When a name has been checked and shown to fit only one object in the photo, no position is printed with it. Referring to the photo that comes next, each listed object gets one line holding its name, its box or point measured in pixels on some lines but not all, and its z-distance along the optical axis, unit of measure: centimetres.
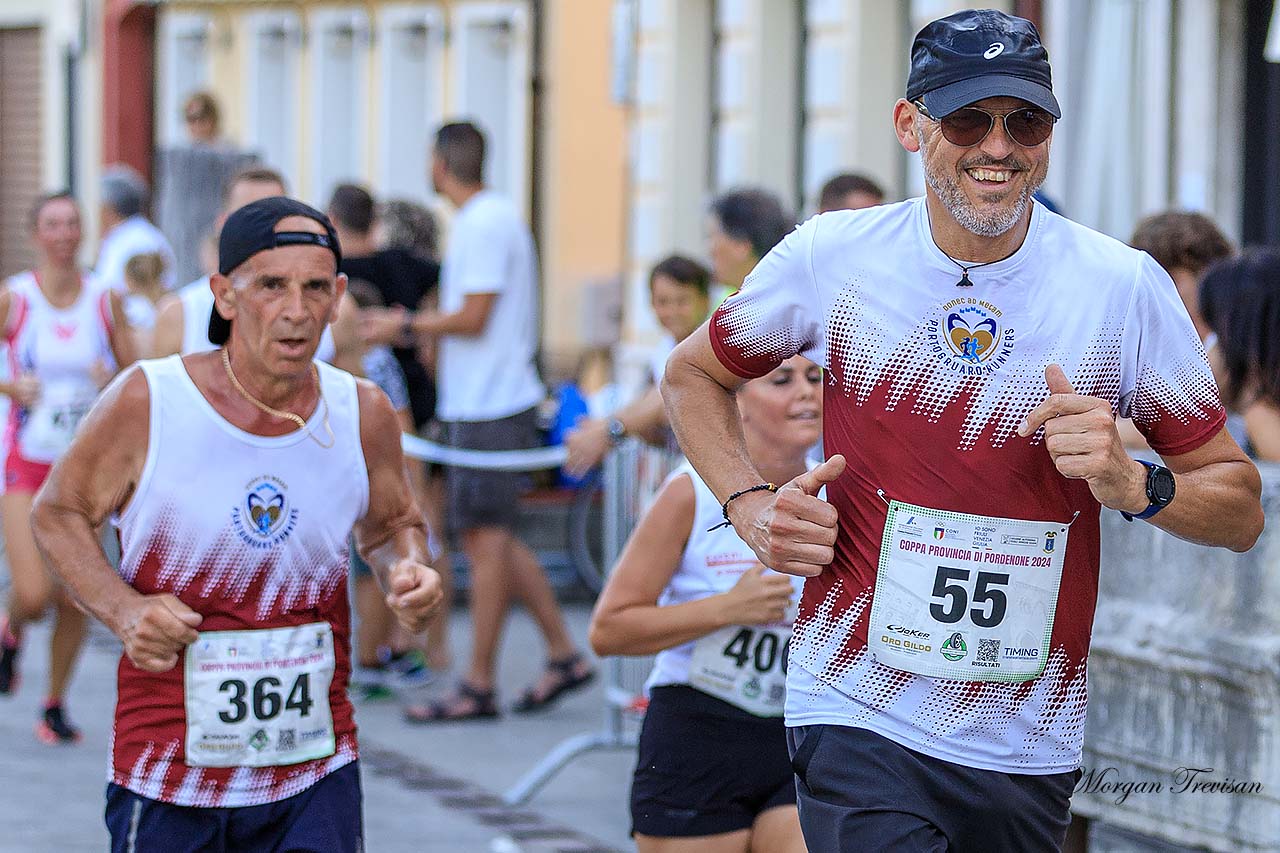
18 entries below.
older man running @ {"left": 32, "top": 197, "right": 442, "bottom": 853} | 762
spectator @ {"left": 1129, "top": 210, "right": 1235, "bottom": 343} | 1186
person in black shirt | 1703
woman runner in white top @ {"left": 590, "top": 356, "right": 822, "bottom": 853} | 831
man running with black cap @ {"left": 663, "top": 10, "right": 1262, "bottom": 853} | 611
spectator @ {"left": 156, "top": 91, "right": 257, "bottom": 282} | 2405
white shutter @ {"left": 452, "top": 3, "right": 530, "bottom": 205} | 3079
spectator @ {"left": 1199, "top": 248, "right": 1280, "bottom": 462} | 1010
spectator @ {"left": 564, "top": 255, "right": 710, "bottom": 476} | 1333
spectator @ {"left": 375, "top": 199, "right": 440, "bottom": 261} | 1938
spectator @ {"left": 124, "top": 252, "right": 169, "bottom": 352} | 1988
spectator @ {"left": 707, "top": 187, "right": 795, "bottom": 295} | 1286
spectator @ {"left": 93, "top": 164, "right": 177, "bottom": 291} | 2083
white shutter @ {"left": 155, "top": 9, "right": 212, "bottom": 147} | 3755
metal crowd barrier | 1281
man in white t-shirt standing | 1550
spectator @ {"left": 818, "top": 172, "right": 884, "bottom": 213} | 1352
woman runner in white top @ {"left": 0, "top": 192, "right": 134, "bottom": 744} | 1513
